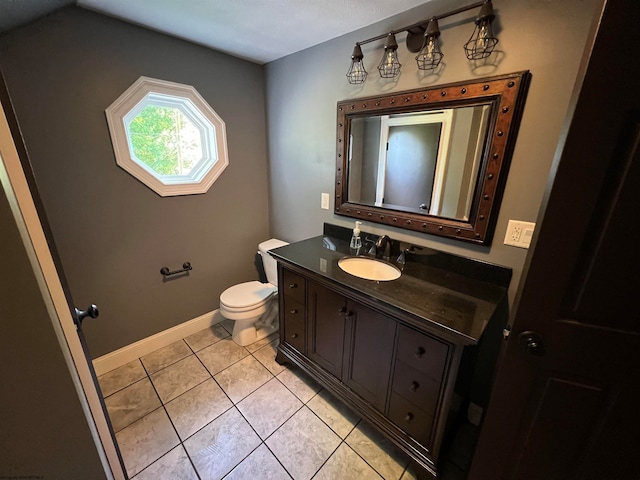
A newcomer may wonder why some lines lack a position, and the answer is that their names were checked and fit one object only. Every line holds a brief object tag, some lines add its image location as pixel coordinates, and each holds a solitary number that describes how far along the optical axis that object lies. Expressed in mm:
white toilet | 1915
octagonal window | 1581
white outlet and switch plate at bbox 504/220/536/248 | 1155
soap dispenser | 1687
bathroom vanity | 1042
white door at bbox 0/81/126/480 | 529
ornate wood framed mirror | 1160
